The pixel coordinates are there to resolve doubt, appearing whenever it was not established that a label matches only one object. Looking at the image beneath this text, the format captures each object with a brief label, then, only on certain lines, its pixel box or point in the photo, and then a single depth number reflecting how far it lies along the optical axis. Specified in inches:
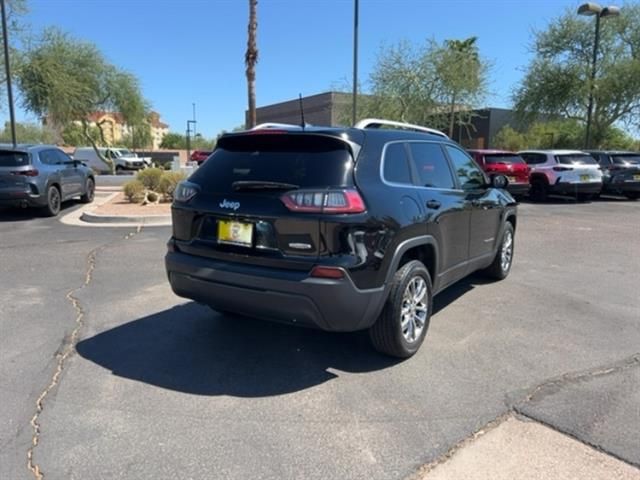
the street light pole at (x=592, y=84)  836.2
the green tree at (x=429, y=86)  1044.5
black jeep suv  137.8
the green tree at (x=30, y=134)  2050.4
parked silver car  427.5
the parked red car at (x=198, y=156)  1537.9
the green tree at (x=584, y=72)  1040.8
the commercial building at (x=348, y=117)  1342.0
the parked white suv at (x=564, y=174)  642.8
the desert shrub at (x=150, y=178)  559.8
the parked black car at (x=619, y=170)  678.5
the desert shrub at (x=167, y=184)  546.9
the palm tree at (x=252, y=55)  709.9
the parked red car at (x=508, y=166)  618.2
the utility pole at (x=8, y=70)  681.6
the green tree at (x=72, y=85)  890.1
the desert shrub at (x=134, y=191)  542.6
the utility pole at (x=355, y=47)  726.5
